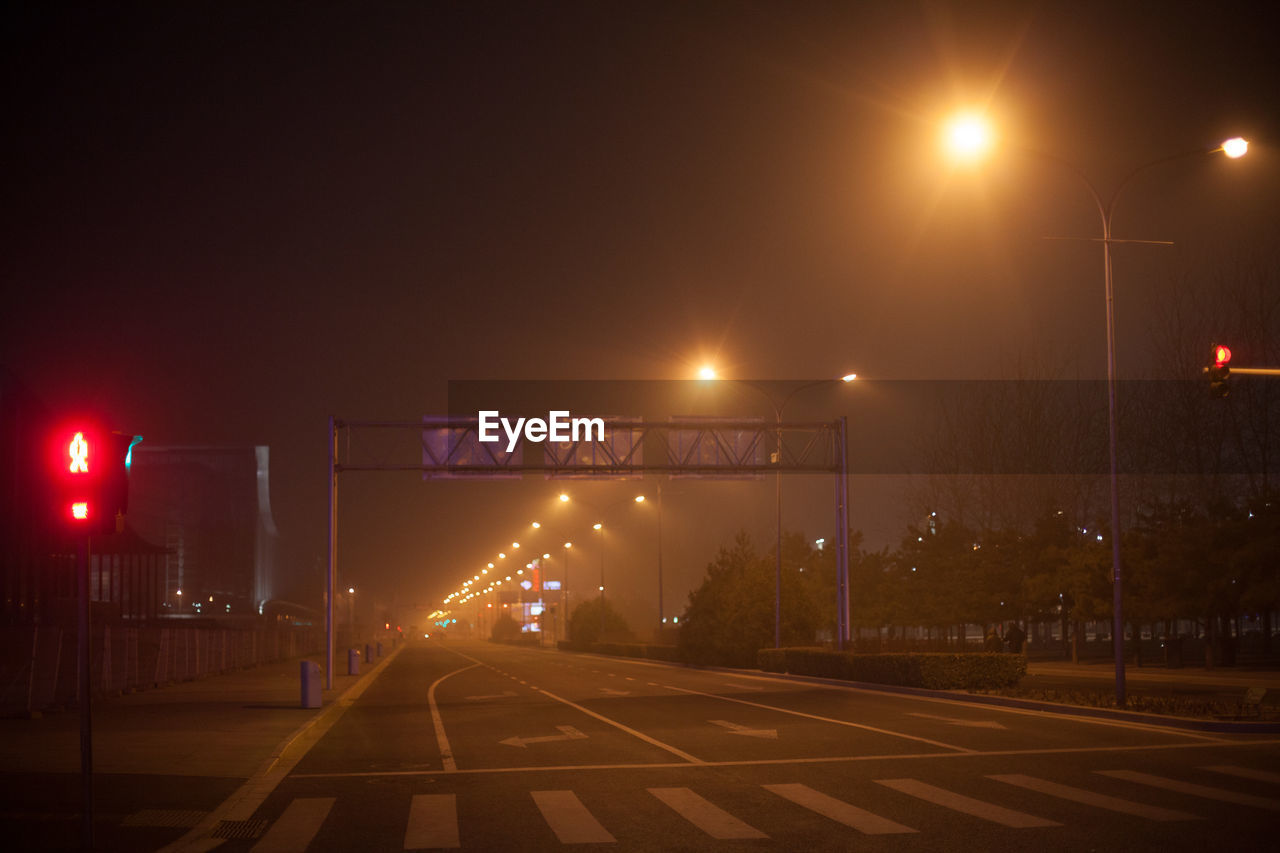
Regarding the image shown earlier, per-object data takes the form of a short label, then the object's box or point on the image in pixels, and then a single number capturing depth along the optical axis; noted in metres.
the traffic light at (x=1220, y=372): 22.00
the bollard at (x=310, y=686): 28.22
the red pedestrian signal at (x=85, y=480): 9.99
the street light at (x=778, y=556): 42.72
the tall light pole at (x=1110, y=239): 22.47
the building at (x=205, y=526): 173.25
